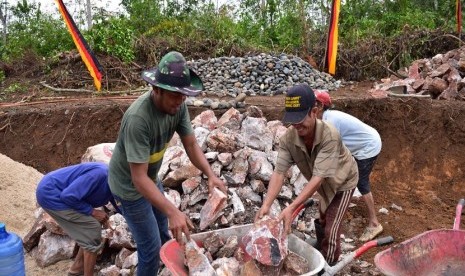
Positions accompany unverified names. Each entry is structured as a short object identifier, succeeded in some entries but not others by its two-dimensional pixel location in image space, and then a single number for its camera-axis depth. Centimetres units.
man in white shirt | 452
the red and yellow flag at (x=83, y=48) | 856
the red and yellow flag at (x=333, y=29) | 869
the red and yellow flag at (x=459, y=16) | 1108
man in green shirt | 280
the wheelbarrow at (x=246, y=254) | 289
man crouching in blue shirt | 378
